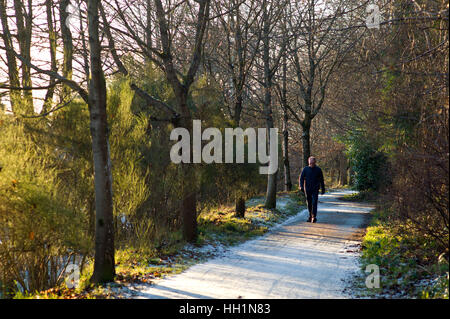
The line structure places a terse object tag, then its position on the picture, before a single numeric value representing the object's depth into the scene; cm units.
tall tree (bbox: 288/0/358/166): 1958
